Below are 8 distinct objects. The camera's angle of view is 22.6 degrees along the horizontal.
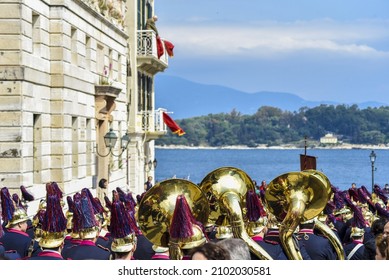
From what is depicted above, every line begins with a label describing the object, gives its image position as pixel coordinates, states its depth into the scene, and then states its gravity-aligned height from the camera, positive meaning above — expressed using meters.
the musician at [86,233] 9.56 -0.89
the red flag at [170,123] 45.59 +1.03
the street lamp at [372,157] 37.81 -0.53
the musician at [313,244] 10.42 -1.08
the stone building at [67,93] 20.80 +1.40
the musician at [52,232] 8.79 -0.81
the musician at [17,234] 10.84 -1.02
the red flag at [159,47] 42.06 +4.25
